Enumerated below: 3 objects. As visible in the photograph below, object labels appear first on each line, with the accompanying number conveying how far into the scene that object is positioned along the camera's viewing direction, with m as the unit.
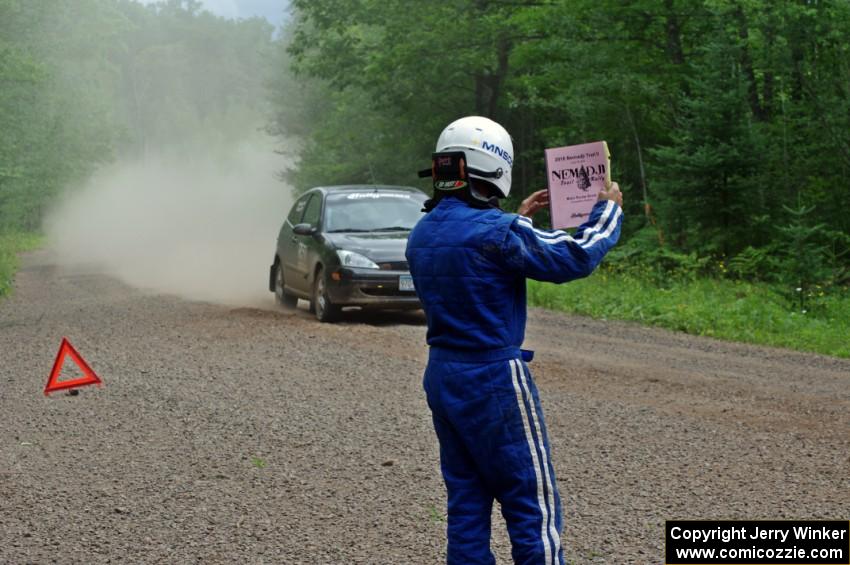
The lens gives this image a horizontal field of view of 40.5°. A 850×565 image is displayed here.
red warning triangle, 10.22
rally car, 15.02
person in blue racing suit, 3.89
